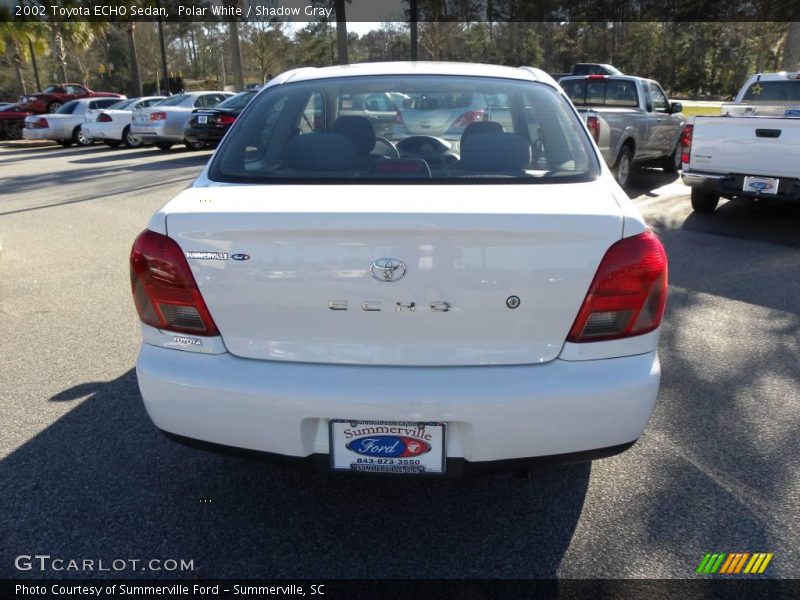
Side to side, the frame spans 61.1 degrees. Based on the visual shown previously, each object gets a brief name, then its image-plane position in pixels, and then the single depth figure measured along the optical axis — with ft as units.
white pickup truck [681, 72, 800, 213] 22.94
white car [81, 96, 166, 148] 62.39
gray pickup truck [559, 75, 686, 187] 31.60
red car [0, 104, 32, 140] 78.59
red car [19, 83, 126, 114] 84.69
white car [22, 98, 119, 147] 67.05
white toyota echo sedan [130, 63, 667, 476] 6.96
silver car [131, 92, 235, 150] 56.34
